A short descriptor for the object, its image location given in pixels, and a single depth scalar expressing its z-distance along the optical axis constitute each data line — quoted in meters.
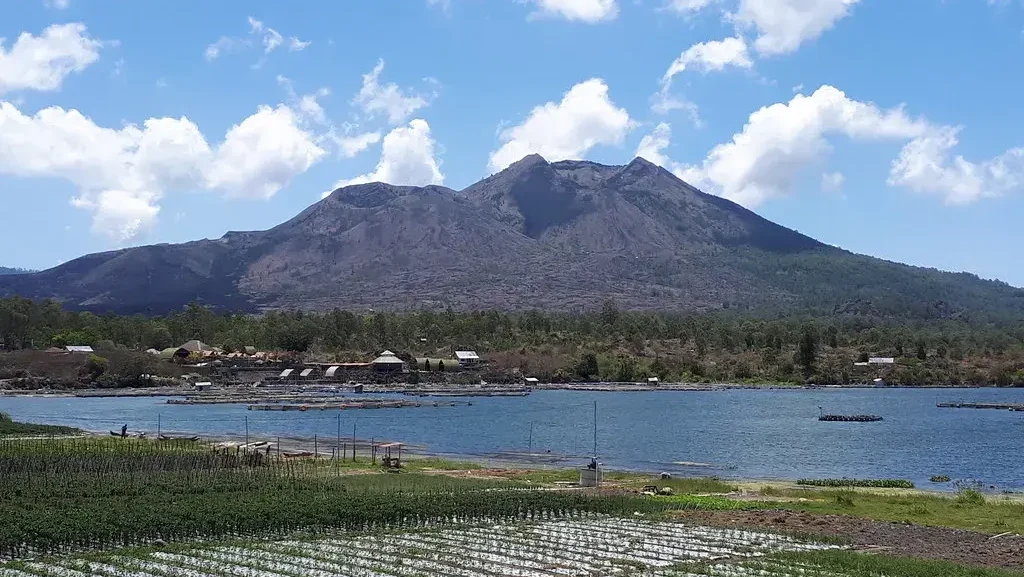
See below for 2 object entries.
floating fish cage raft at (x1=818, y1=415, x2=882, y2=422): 89.38
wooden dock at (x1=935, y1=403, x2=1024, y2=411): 108.56
